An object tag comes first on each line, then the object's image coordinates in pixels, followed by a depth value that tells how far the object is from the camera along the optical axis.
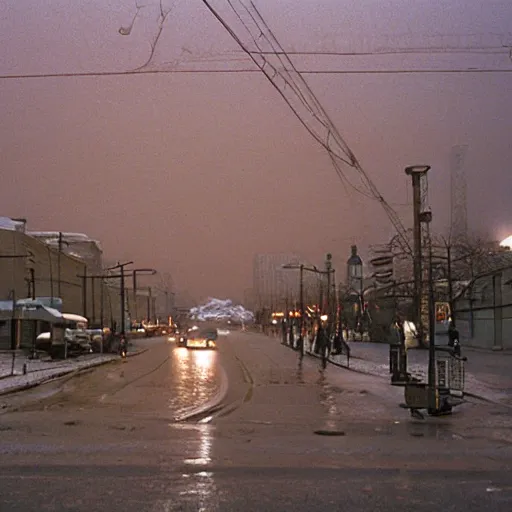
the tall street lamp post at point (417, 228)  35.47
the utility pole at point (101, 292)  89.18
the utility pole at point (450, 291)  38.72
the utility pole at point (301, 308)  57.03
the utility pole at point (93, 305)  82.16
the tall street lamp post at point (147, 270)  66.11
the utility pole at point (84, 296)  76.06
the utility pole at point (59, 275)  74.06
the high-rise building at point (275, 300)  123.12
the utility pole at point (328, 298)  56.61
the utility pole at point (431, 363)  18.62
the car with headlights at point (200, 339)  71.06
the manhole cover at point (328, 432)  15.34
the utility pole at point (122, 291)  63.34
